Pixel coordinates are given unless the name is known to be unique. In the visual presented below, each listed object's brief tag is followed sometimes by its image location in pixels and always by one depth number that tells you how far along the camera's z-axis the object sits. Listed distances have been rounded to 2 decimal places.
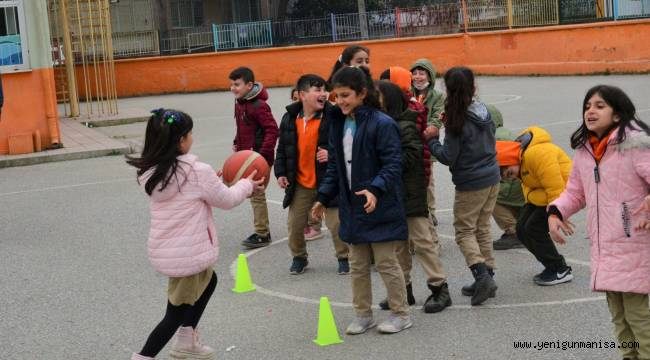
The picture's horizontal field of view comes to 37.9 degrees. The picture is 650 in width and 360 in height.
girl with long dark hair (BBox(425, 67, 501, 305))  6.46
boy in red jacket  8.77
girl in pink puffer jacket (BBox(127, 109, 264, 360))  5.42
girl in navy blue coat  5.94
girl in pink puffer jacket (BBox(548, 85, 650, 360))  4.69
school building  15.78
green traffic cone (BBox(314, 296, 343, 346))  6.07
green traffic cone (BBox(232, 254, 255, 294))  7.54
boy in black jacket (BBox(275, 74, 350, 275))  7.64
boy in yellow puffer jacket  6.80
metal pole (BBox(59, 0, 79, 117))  20.62
